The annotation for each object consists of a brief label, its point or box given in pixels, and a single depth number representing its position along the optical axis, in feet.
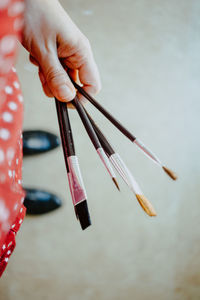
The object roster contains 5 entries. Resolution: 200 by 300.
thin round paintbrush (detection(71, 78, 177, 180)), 1.05
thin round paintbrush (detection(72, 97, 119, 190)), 0.97
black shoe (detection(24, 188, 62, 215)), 3.36
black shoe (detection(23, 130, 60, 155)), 3.28
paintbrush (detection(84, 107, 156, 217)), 0.96
